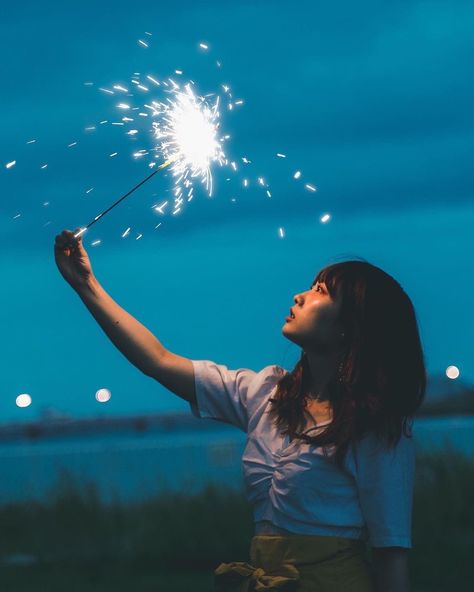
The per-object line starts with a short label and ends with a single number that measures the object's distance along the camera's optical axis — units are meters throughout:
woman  3.38
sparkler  3.72
